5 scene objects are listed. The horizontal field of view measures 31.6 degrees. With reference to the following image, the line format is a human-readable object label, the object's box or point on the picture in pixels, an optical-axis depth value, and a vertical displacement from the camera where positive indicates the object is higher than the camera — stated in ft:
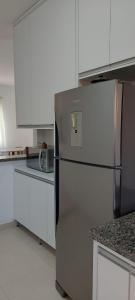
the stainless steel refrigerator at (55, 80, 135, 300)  4.09 -0.61
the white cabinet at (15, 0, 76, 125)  6.24 +2.38
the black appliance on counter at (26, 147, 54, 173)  8.67 -0.87
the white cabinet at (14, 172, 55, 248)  7.60 -2.47
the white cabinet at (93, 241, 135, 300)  2.97 -1.87
